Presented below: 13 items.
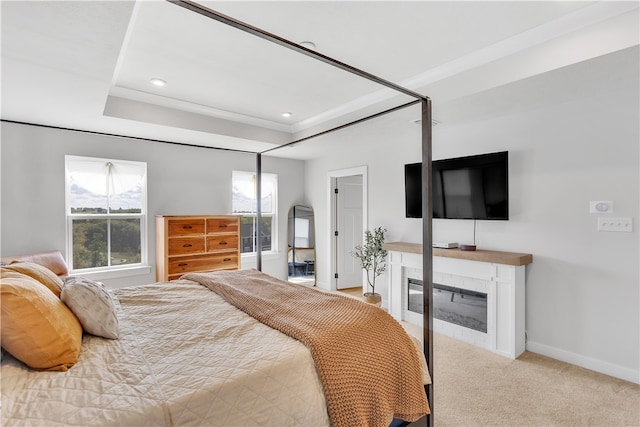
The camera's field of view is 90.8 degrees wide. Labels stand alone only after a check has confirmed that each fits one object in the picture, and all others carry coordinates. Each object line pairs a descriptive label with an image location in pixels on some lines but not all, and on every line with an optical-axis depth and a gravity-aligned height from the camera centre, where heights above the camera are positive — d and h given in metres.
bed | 0.99 -0.59
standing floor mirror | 5.80 -0.60
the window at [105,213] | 3.83 +0.01
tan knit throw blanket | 1.33 -0.66
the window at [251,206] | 5.26 +0.12
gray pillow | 1.44 -0.44
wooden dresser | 4.10 -0.42
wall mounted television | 3.19 +0.27
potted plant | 4.28 -0.63
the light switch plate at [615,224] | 2.53 -0.11
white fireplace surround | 2.96 -0.79
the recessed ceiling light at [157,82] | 2.99 +1.27
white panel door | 5.52 -0.28
